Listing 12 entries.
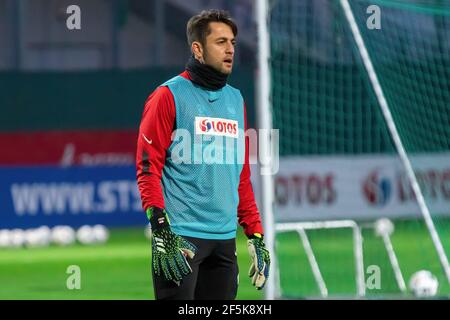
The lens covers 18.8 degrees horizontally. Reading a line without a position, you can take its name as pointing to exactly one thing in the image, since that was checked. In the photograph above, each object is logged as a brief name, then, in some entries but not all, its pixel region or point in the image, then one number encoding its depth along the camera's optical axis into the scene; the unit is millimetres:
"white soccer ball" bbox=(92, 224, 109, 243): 18750
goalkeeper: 5918
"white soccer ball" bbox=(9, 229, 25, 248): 18328
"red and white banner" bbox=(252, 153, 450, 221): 19078
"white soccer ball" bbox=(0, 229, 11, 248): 18266
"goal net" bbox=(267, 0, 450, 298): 16078
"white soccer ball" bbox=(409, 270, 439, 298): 11095
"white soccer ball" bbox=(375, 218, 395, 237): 18828
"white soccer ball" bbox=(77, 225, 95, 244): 18734
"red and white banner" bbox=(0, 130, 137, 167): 20266
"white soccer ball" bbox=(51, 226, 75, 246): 18375
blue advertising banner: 18188
